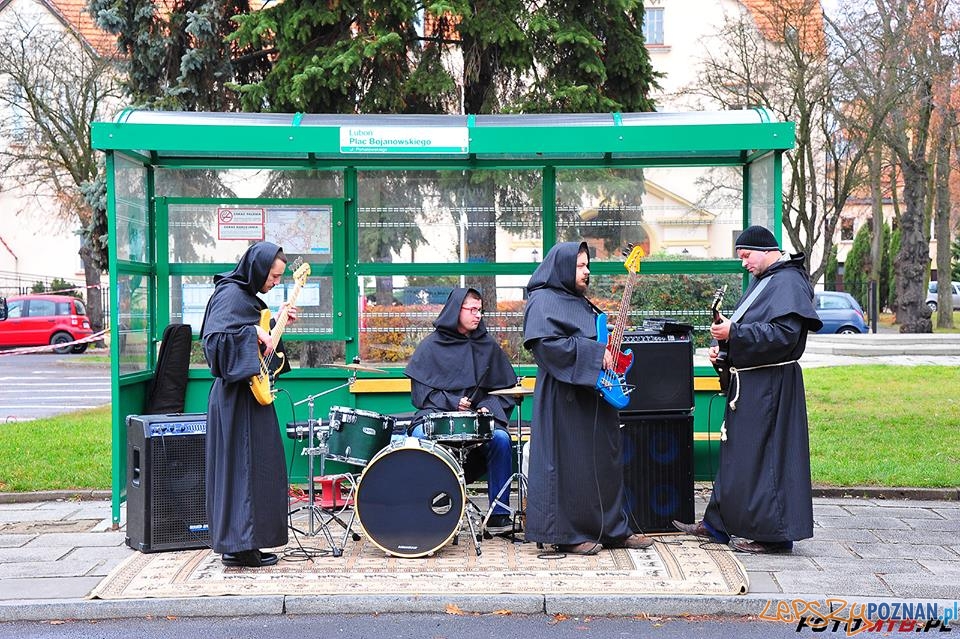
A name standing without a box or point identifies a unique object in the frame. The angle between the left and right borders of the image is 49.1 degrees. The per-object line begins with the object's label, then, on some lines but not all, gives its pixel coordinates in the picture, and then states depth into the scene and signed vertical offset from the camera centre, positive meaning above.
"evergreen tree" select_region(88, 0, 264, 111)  15.16 +3.50
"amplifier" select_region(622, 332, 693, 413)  7.40 -0.64
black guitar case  8.55 -0.68
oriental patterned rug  6.01 -1.74
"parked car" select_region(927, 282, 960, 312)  45.16 -0.49
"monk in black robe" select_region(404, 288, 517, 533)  7.61 -0.67
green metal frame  8.05 +1.07
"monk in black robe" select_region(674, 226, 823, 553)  6.75 -0.89
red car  29.27 -0.91
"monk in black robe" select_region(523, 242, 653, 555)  6.77 -1.01
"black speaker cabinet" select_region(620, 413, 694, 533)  7.40 -1.30
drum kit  6.70 -1.31
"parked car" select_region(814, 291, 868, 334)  28.78 -0.83
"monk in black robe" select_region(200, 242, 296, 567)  6.33 -0.85
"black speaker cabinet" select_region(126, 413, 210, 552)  7.00 -1.31
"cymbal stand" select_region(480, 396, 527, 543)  7.28 -1.49
